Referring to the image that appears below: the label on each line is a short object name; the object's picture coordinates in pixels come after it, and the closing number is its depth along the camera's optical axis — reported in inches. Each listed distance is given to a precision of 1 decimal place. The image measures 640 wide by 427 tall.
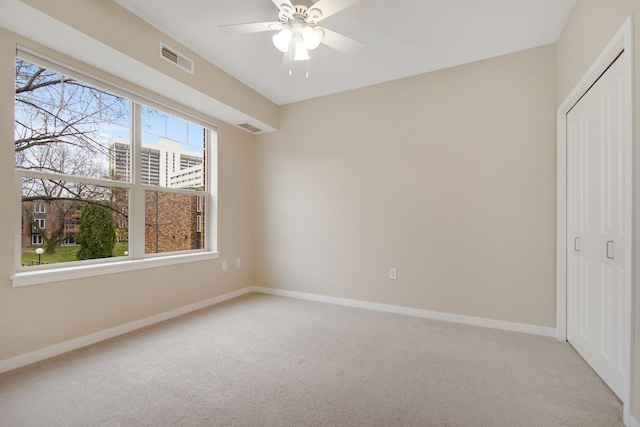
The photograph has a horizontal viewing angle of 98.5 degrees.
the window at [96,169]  88.6
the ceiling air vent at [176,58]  101.6
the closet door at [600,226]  66.1
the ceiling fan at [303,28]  75.0
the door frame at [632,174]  57.8
